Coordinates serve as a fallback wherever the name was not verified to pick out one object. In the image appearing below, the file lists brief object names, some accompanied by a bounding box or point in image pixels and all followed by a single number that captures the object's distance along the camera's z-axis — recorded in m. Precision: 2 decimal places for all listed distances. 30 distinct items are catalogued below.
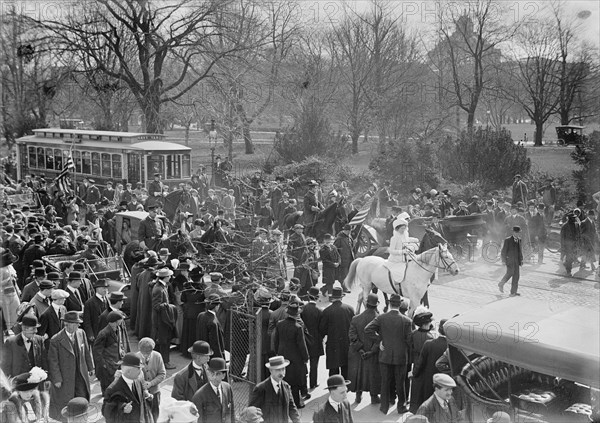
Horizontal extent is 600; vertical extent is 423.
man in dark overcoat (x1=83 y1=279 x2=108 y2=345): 10.61
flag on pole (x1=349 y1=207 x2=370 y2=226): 16.47
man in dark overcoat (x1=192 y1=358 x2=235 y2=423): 7.06
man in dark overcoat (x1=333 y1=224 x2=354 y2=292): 15.16
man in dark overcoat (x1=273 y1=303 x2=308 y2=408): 9.16
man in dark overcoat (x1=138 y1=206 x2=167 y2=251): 16.00
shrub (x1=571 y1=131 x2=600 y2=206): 24.59
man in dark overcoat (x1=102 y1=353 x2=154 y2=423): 6.90
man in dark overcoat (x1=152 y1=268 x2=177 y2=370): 10.91
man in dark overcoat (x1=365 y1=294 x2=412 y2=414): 9.07
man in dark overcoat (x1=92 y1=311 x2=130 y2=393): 8.93
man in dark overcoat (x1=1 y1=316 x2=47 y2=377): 8.55
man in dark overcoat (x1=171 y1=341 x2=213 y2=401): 7.54
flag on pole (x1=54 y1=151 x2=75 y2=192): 23.42
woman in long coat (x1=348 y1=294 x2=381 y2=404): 9.37
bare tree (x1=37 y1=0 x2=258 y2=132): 32.78
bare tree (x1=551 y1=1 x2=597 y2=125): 28.94
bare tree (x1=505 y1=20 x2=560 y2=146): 31.14
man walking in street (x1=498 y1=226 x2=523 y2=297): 14.99
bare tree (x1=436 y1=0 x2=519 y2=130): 31.69
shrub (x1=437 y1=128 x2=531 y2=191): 27.44
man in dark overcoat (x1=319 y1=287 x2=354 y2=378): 9.86
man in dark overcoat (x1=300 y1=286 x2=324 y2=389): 9.84
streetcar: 26.38
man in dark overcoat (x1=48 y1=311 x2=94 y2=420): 8.64
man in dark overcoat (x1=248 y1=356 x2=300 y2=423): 7.25
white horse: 12.82
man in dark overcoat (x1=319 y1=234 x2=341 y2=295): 14.76
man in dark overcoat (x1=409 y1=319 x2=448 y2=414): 8.45
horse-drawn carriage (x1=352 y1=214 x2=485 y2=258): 17.31
